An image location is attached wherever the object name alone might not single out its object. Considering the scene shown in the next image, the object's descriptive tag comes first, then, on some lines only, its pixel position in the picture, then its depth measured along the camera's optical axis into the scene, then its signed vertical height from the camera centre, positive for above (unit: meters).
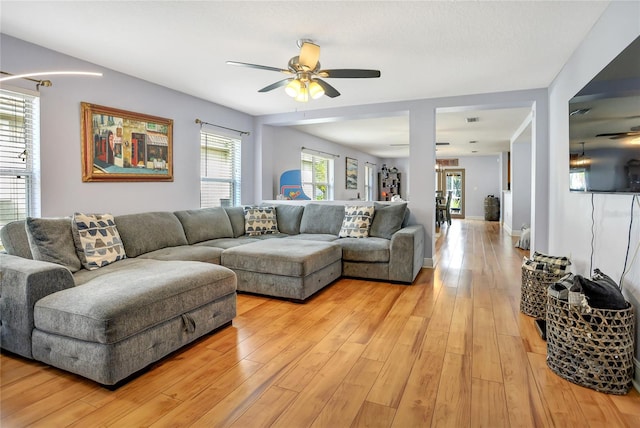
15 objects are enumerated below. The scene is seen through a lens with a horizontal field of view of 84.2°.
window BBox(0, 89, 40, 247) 2.88 +0.43
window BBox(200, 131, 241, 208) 5.01 +0.54
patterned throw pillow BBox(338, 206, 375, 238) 4.46 -0.21
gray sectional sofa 1.88 -0.52
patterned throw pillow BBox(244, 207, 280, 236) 4.87 -0.21
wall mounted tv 1.81 +0.47
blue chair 6.47 +0.39
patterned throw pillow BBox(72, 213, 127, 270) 2.77 -0.28
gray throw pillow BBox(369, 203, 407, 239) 4.43 -0.18
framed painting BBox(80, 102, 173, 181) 3.46 +0.66
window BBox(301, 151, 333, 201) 7.98 +0.74
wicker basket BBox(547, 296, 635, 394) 1.81 -0.74
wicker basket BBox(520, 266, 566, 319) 2.83 -0.68
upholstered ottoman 3.26 -0.59
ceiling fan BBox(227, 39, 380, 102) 2.85 +1.12
